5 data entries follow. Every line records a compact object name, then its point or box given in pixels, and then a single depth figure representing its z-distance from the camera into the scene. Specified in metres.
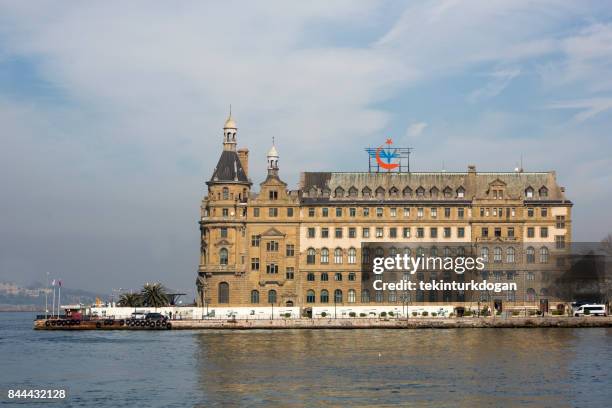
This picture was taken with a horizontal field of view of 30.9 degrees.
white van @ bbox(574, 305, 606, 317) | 175.88
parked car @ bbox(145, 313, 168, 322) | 173.62
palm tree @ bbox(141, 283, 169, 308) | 188.62
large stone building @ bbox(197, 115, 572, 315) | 184.62
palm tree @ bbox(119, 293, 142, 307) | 189.88
